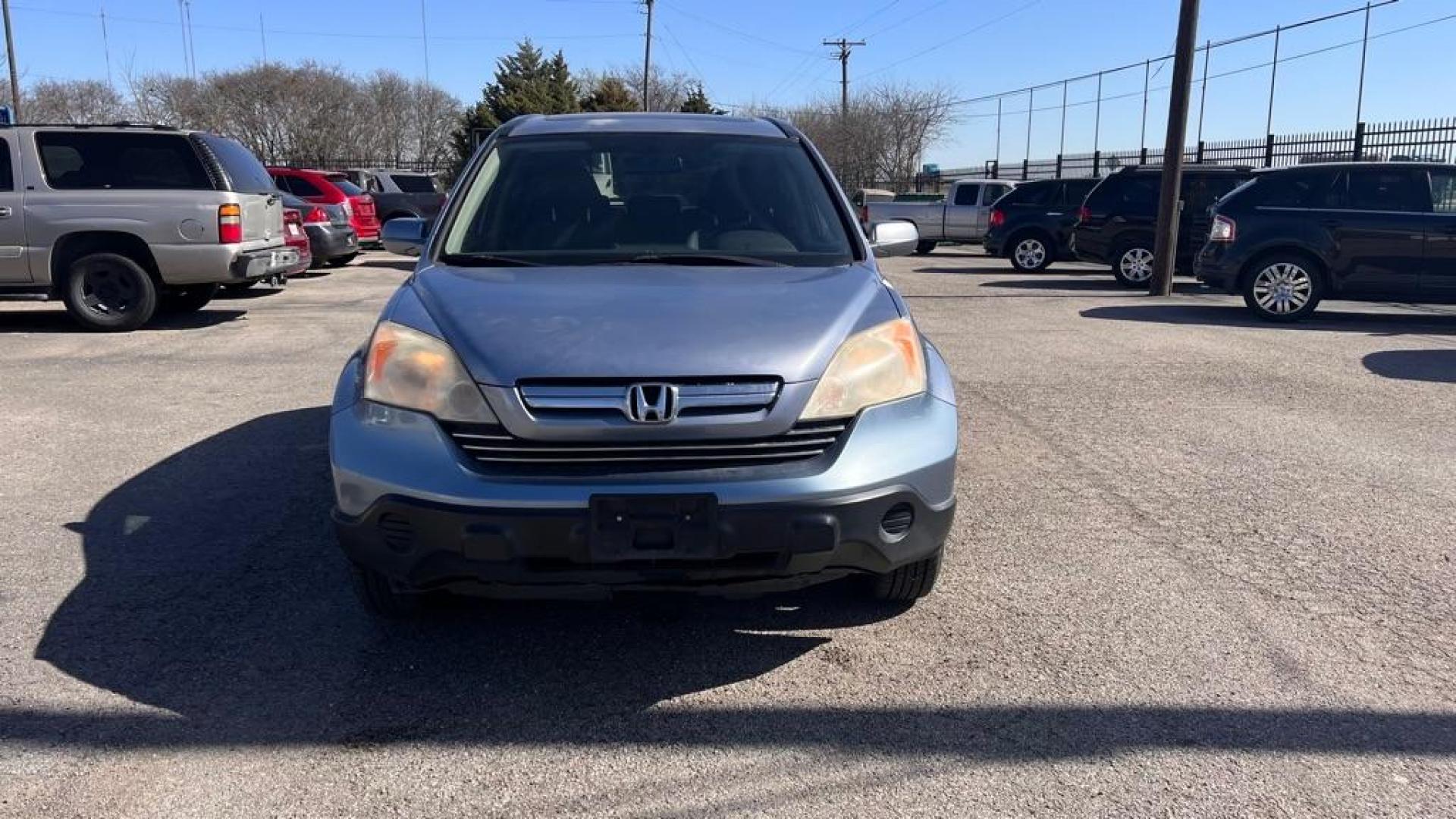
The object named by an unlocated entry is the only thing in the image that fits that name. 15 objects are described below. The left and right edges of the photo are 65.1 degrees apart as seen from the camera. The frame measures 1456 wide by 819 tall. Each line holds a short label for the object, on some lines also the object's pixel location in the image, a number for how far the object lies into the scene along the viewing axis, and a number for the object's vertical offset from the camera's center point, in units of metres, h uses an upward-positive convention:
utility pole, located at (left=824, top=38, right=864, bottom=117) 55.00 +6.63
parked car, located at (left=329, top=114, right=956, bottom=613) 2.98 -0.66
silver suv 10.27 -0.23
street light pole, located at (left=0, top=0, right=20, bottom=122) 24.17 +2.95
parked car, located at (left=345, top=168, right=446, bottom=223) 22.67 +0.04
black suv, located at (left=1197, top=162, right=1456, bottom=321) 11.28 -0.36
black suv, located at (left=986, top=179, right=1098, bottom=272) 18.86 -0.38
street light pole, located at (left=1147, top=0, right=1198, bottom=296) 14.73 +0.56
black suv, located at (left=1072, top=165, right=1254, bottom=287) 16.02 -0.24
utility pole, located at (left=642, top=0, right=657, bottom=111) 54.25 +5.85
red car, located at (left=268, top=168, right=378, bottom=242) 17.36 +0.09
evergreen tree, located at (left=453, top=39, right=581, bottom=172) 46.06 +4.14
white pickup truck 23.52 -0.30
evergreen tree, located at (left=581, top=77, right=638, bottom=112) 48.97 +4.16
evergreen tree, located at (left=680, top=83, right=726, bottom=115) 48.84 +3.92
